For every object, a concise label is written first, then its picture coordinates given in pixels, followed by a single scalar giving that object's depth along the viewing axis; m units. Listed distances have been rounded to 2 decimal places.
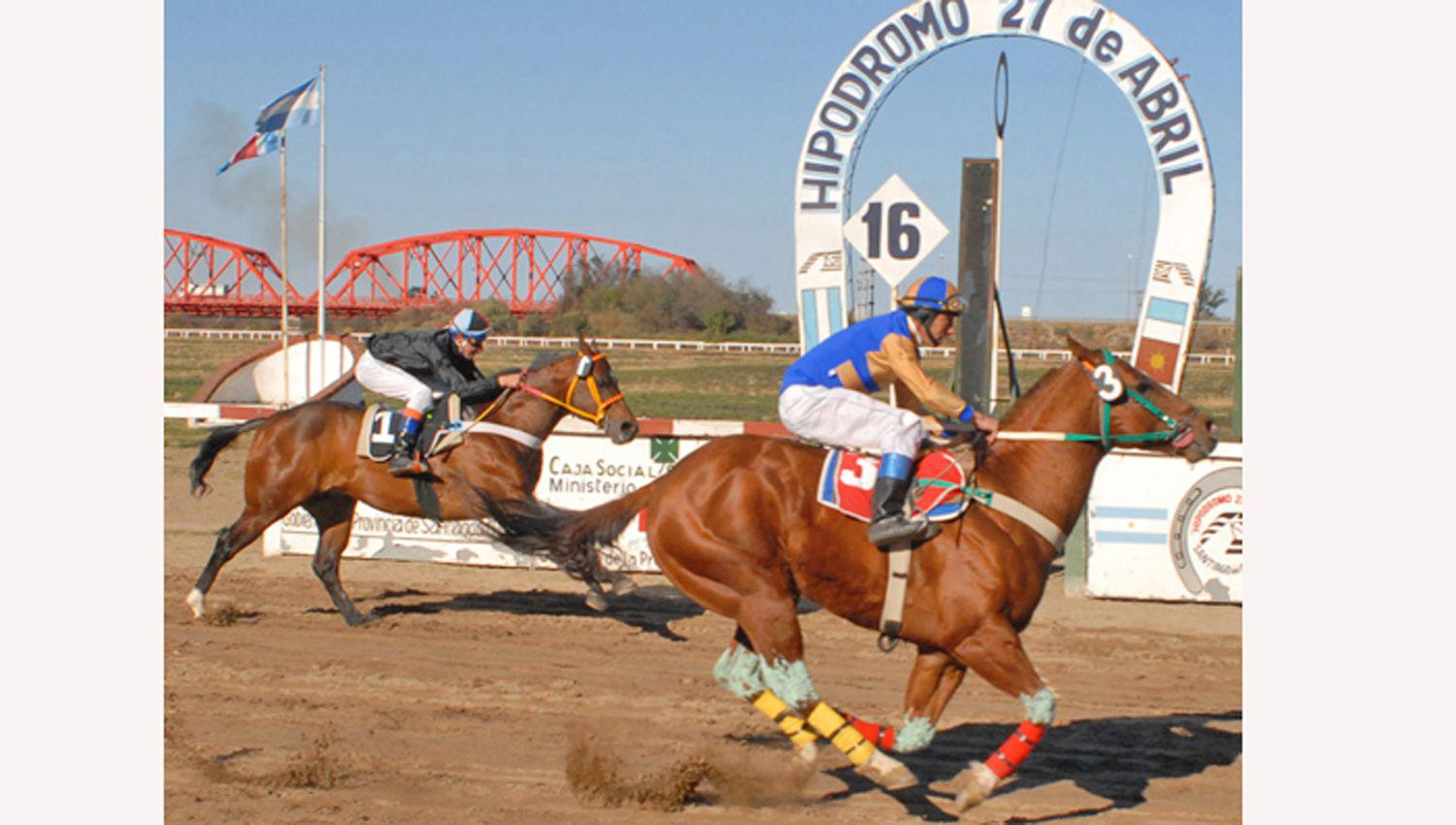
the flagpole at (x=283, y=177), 20.45
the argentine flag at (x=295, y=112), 20.00
